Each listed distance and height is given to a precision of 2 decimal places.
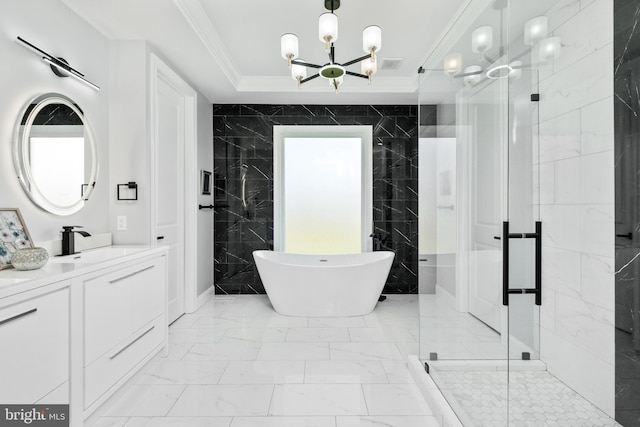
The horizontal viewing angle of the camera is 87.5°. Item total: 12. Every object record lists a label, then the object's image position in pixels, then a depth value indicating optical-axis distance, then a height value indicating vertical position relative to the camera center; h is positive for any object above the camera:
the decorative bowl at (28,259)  1.57 -0.22
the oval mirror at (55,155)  1.91 +0.37
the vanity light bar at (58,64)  1.91 +0.93
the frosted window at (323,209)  4.59 +0.05
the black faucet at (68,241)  2.11 -0.18
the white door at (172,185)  3.15 +0.28
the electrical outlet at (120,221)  2.67 -0.07
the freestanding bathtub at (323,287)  3.44 -0.78
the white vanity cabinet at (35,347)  1.27 -0.55
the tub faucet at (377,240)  4.41 -0.36
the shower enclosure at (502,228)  1.46 -0.07
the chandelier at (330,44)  2.18 +1.18
